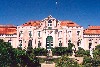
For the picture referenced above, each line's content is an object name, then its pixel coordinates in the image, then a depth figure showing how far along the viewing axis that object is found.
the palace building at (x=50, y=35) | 66.75
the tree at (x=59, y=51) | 61.07
